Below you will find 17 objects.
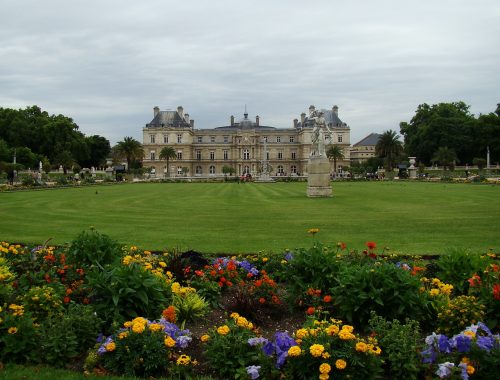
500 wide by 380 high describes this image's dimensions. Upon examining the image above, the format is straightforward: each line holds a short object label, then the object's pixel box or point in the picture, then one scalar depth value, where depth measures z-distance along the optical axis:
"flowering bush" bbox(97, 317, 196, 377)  5.31
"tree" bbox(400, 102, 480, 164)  87.43
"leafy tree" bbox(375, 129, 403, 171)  86.25
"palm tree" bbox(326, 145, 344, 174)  100.06
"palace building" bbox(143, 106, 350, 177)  124.31
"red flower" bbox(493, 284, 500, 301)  5.84
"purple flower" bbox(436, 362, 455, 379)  4.79
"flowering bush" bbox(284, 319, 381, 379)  4.95
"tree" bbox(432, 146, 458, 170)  77.25
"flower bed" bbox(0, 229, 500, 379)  5.15
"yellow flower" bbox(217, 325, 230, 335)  5.55
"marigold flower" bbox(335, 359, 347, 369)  4.79
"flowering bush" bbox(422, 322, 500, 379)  4.84
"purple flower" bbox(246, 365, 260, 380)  5.04
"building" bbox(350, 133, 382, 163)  165.21
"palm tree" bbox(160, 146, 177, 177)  108.94
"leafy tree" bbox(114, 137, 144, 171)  90.00
